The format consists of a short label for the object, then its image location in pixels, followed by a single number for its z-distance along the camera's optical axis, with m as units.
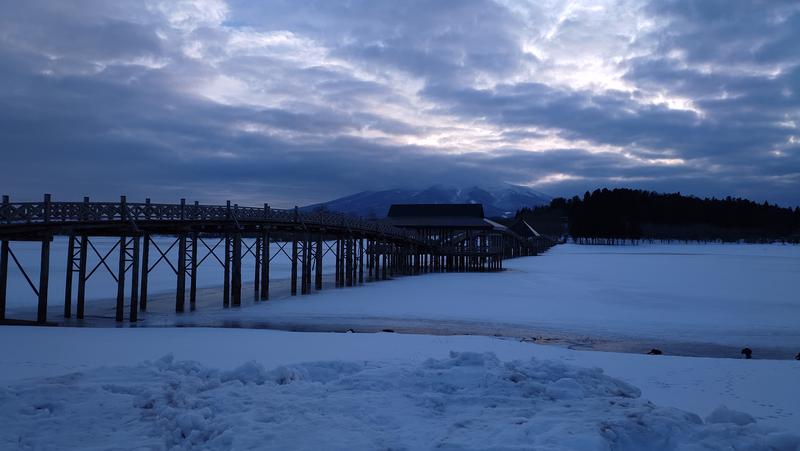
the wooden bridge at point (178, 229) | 19.77
